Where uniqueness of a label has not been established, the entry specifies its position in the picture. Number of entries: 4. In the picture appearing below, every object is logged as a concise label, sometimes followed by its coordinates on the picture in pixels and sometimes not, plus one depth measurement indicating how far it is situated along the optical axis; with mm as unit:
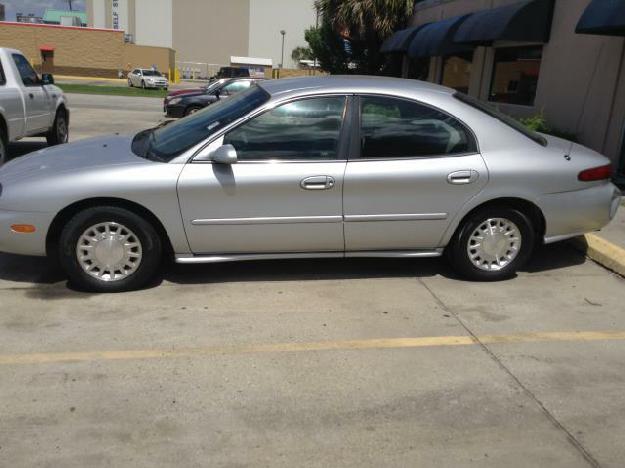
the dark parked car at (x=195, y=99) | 17578
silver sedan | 4523
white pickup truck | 8875
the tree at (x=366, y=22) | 20188
